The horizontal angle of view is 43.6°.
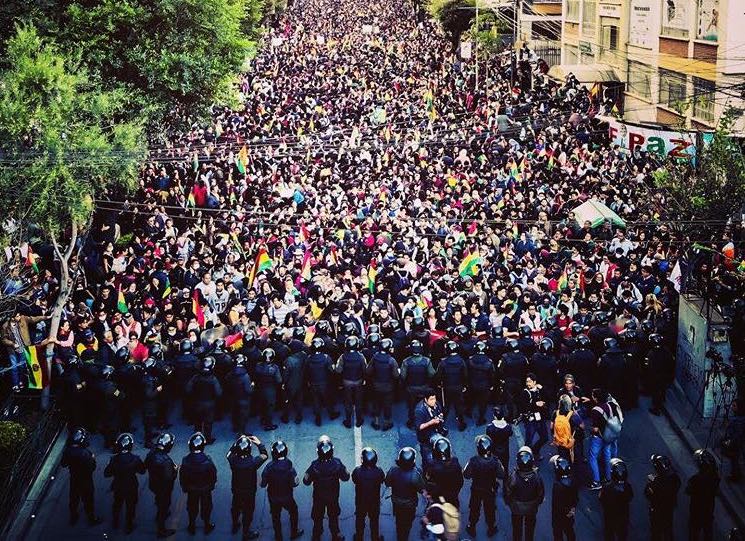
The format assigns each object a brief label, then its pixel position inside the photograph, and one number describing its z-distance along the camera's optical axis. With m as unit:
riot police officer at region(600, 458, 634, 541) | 9.82
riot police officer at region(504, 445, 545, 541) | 9.87
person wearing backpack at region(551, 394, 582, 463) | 11.35
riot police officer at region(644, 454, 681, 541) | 9.78
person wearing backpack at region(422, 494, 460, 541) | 8.33
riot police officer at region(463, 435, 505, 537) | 10.21
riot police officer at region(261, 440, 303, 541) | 10.22
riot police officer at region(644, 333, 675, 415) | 13.28
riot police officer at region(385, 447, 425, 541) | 9.96
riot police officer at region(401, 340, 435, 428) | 12.70
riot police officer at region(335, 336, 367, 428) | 12.91
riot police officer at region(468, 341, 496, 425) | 12.87
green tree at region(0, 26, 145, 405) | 16.31
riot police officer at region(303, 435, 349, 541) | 10.20
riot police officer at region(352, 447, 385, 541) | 10.07
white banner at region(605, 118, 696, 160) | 22.14
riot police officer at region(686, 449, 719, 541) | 9.97
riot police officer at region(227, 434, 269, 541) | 10.39
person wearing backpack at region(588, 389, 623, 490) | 11.27
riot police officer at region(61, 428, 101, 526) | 10.76
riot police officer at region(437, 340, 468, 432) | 12.77
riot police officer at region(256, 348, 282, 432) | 12.83
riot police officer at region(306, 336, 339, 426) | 13.05
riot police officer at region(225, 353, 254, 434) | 12.72
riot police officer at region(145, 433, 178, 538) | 10.48
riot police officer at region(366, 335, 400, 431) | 12.85
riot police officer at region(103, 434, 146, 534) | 10.55
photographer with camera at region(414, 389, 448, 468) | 11.49
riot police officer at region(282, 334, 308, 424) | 13.18
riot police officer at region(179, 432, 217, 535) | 10.38
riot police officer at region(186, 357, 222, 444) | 12.55
